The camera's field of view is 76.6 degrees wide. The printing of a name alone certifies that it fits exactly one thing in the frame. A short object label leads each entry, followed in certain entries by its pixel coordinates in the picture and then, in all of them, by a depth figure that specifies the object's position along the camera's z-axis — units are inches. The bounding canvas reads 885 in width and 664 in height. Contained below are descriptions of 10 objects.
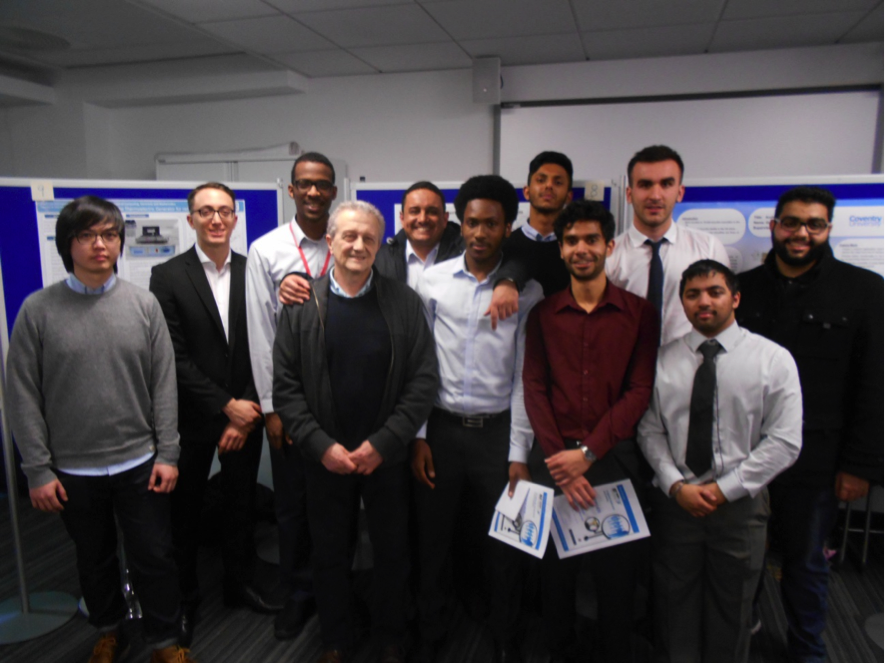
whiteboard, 156.0
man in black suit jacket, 80.3
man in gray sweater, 68.5
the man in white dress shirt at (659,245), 77.5
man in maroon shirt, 68.8
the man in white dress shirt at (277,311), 82.4
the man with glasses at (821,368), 72.1
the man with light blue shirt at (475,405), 74.6
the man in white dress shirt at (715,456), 66.0
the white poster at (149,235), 100.7
